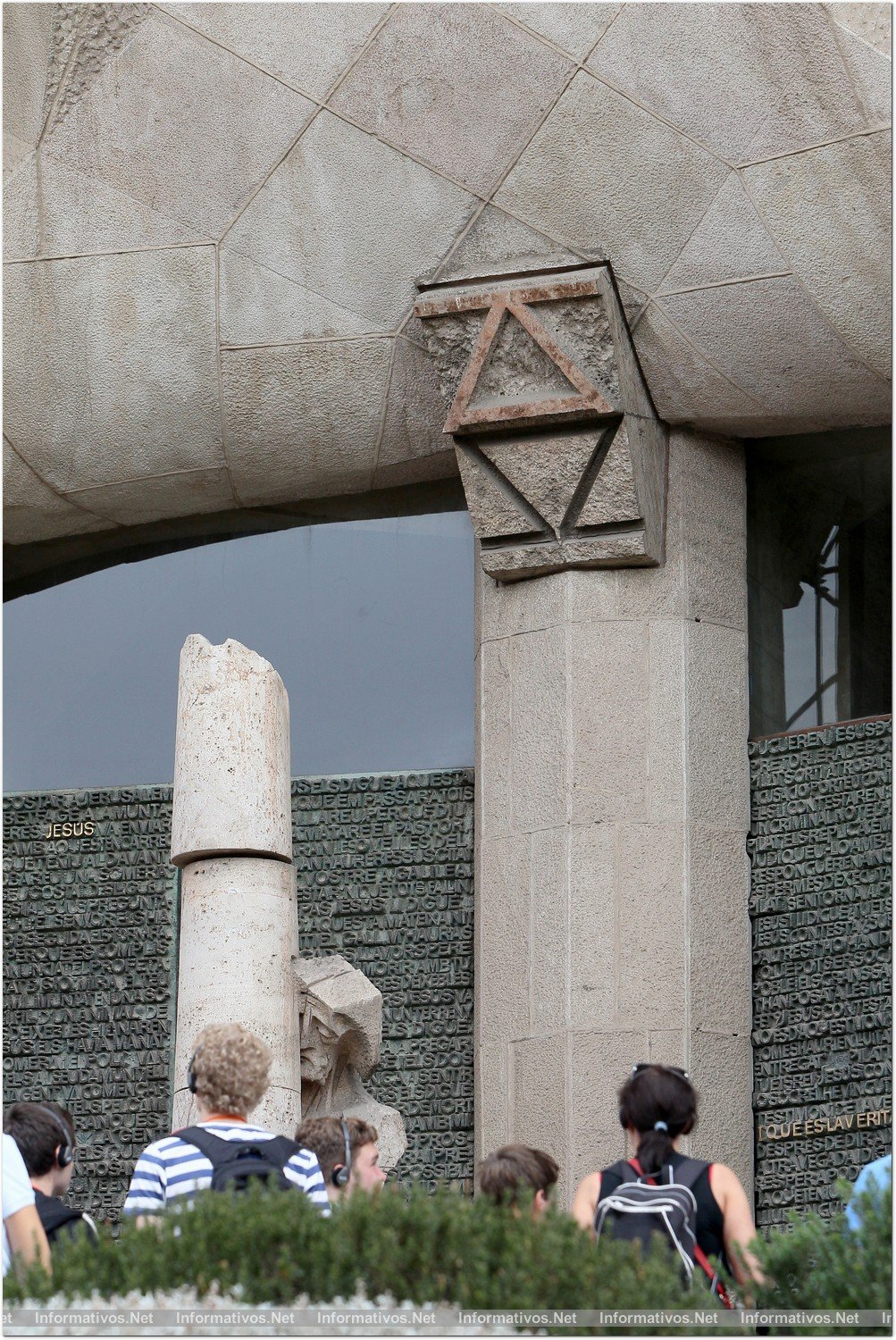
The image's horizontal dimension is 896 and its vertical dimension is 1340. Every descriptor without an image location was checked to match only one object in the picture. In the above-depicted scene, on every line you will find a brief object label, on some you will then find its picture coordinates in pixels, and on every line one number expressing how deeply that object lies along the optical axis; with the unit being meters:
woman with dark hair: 9.93
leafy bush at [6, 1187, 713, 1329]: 8.84
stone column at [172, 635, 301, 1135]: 15.13
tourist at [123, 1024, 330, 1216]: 10.13
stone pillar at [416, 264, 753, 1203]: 22.14
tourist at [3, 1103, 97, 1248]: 10.34
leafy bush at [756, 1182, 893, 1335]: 9.20
